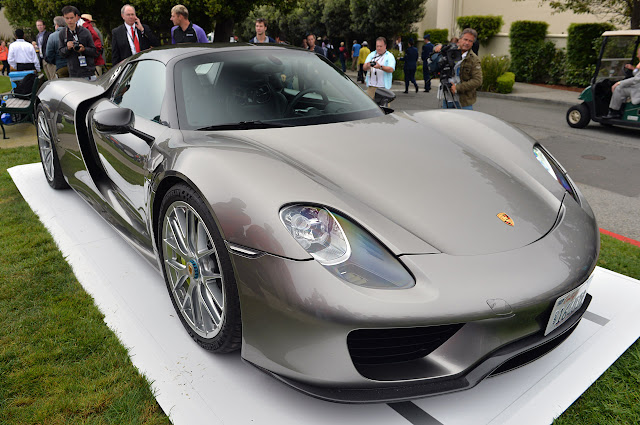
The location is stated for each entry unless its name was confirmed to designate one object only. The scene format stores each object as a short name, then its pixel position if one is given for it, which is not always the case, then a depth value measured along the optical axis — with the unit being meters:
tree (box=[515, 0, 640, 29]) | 14.36
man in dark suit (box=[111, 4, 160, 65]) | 7.33
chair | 7.65
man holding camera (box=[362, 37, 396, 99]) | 8.64
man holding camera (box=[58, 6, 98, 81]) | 7.52
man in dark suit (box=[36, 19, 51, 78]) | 10.46
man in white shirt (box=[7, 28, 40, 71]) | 11.87
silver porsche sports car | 1.73
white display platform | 1.98
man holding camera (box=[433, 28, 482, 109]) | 6.19
